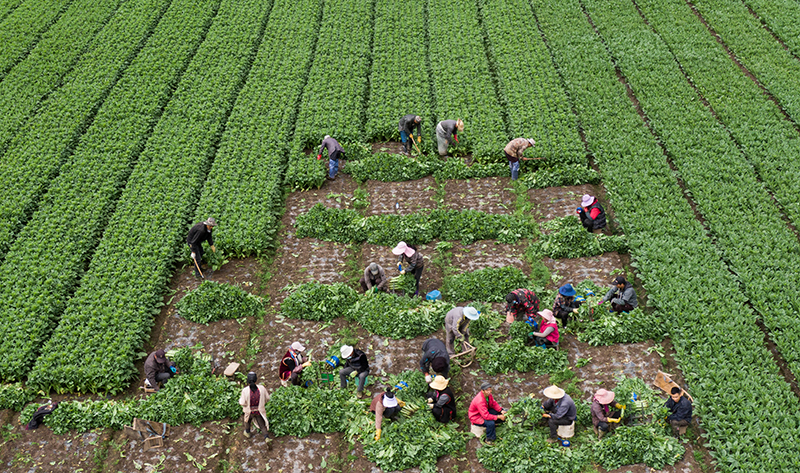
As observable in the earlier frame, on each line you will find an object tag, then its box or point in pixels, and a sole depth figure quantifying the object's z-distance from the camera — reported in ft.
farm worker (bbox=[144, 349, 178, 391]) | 51.37
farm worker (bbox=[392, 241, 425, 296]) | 57.31
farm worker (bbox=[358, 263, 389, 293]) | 57.45
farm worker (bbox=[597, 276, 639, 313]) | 54.34
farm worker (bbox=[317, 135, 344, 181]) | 74.54
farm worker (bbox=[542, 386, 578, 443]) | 44.78
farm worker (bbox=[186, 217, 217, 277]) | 60.80
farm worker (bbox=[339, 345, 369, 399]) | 49.97
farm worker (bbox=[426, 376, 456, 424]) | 46.55
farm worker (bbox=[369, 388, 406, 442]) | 46.21
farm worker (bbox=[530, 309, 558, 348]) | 51.62
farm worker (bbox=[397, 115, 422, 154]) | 76.10
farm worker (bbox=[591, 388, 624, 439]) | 45.03
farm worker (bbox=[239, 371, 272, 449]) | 46.75
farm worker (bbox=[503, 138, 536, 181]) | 72.74
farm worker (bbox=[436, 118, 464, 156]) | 76.54
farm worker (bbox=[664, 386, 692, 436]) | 44.65
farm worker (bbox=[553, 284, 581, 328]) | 53.72
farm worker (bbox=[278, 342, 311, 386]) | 50.90
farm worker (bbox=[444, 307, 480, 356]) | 52.03
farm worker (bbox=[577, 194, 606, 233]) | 63.82
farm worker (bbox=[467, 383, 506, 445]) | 45.32
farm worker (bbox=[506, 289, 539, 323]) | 53.26
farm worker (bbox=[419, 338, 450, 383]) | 48.26
